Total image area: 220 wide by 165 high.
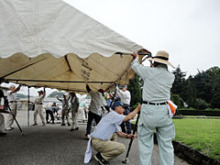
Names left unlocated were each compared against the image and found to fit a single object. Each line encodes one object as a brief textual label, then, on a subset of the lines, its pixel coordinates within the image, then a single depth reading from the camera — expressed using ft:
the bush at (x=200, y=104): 122.11
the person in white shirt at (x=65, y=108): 35.45
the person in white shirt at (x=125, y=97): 22.61
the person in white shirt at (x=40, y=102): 33.14
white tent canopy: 9.92
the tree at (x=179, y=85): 152.58
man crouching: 11.93
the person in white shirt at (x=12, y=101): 26.43
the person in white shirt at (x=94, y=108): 20.86
